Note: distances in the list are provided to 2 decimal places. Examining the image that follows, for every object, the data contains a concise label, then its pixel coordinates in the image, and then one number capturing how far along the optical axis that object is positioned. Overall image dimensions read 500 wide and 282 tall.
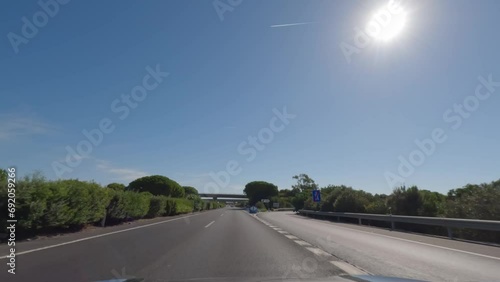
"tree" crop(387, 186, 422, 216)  26.22
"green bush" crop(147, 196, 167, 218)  36.62
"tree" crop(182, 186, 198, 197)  154.88
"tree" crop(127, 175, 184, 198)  92.06
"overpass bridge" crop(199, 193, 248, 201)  171.00
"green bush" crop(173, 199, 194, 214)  49.59
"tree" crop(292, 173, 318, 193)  143.62
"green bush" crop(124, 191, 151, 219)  26.81
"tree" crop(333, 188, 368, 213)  36.04
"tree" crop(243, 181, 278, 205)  160.12
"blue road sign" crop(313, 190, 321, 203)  41.77
